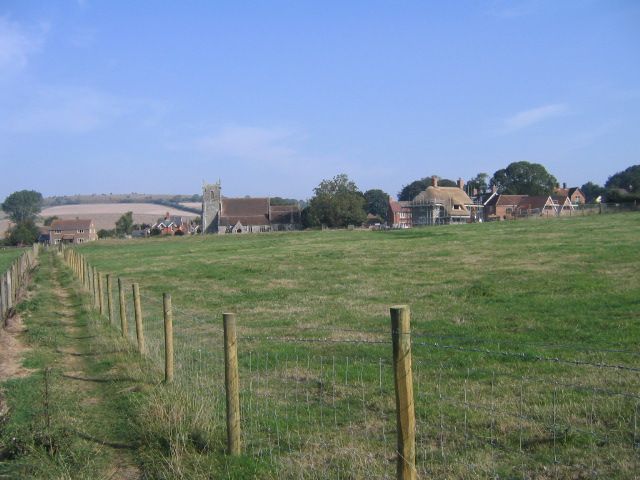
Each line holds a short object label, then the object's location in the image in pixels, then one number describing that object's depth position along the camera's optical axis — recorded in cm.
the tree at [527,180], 14175
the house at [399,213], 13688
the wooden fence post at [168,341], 938
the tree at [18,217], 19275
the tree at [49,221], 16535
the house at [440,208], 11856
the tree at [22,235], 11494
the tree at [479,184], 16200
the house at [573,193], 14398
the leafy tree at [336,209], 11319
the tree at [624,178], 14438
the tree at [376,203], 17000
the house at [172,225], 14762
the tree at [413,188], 17675
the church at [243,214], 13800
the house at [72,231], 14275
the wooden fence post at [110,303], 1532
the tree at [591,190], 16150
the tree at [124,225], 15388
